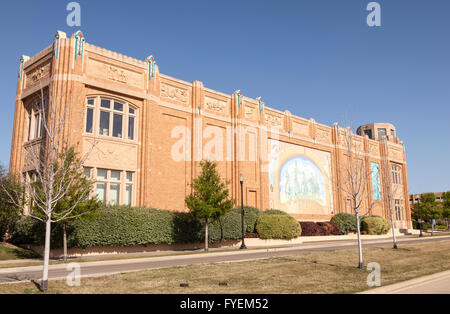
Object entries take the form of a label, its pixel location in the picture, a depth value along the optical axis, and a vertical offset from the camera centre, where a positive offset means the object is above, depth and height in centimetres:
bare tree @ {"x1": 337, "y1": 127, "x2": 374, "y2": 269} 4563 +758
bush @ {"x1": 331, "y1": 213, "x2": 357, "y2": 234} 4216 -41
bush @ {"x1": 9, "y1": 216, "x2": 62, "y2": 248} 2094 -67
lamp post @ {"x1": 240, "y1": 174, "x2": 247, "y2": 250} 2649 -192
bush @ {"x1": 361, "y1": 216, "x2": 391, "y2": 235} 4434 -83
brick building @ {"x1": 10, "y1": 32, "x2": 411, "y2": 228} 2577 +747
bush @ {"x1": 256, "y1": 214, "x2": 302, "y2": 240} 3180 -68
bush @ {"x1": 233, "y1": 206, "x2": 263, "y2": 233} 3164 +12
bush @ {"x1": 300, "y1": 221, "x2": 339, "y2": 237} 3759 -104
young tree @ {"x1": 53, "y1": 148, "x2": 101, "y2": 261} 1844 +90
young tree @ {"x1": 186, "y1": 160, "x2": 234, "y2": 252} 2469 +147
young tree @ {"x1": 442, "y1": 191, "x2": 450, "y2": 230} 7831 +252
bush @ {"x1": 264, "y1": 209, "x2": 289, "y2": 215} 3481 +68
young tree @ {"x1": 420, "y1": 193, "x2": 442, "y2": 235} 7169 +147
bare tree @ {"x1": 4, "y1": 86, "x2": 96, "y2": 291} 973 +136
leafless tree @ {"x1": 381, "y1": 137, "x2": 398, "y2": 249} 2801 +245
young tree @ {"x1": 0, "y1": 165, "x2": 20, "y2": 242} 2302 +84
